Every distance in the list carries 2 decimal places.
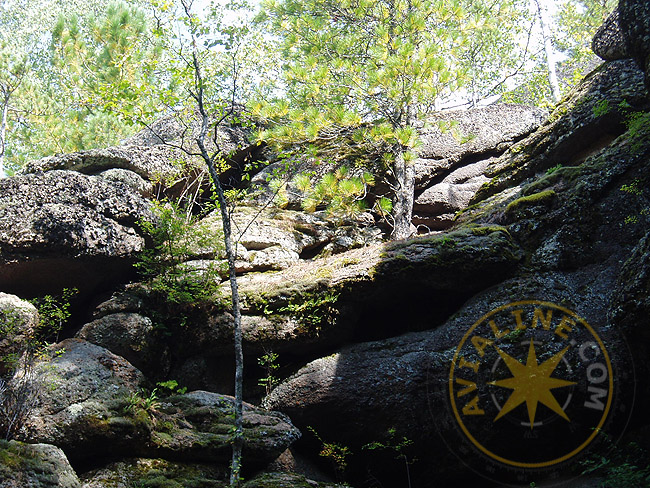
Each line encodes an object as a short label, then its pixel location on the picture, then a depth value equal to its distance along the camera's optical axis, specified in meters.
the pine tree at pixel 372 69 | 8.46
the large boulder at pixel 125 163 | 9.02
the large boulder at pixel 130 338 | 6.75
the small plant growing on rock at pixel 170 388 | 6.38
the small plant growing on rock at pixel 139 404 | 5.09
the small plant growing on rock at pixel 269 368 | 6.74
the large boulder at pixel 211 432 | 5.11
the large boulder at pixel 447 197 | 10.11
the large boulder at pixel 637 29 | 5.68
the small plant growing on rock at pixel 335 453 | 5.85
